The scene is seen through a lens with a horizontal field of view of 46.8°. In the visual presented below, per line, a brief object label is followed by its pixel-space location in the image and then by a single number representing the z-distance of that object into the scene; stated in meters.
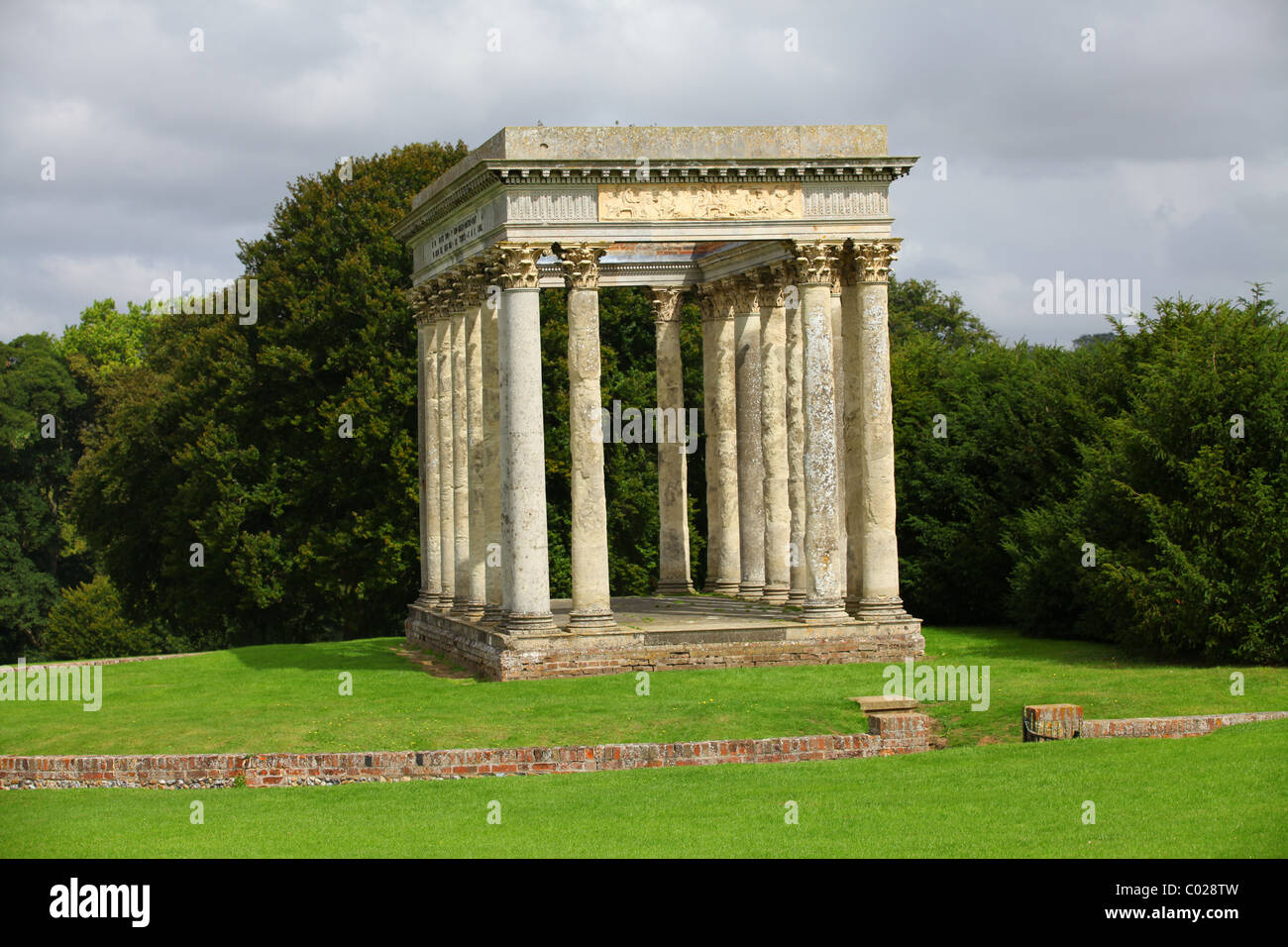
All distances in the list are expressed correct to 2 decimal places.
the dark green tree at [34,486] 79.50
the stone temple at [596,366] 33.38
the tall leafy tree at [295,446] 54.69
